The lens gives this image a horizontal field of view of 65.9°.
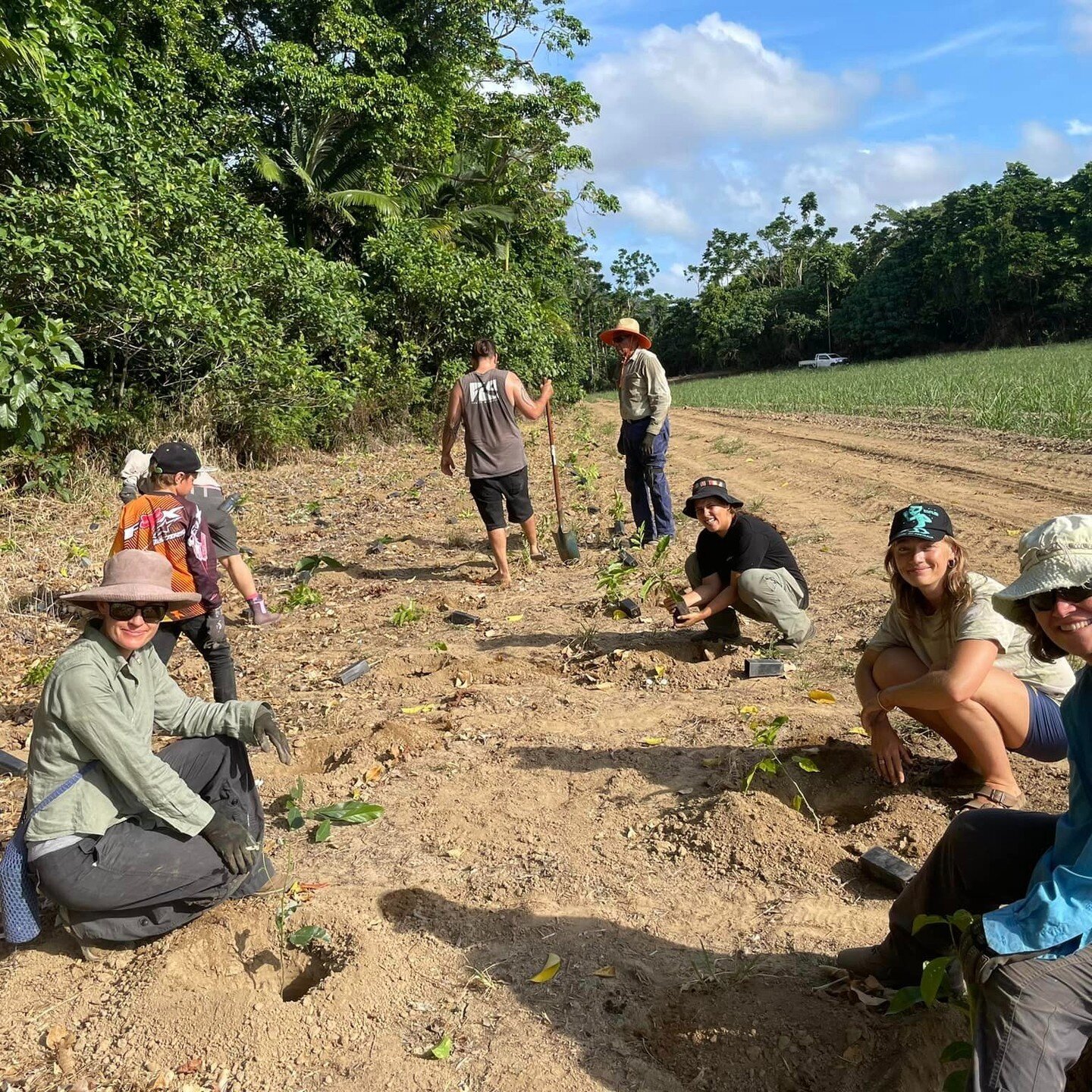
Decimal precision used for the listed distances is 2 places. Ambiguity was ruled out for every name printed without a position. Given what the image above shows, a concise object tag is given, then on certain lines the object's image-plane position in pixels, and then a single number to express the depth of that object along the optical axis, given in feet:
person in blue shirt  5.50
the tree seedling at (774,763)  10.56
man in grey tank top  21.29
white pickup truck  164.04
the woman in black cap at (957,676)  9.55
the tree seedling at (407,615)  19.77
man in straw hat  22.22
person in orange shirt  13.19
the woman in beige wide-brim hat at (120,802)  8.43
